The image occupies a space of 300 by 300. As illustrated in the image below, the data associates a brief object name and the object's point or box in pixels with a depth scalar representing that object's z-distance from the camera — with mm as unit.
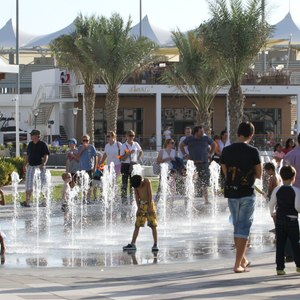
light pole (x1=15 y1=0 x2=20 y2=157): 62931
